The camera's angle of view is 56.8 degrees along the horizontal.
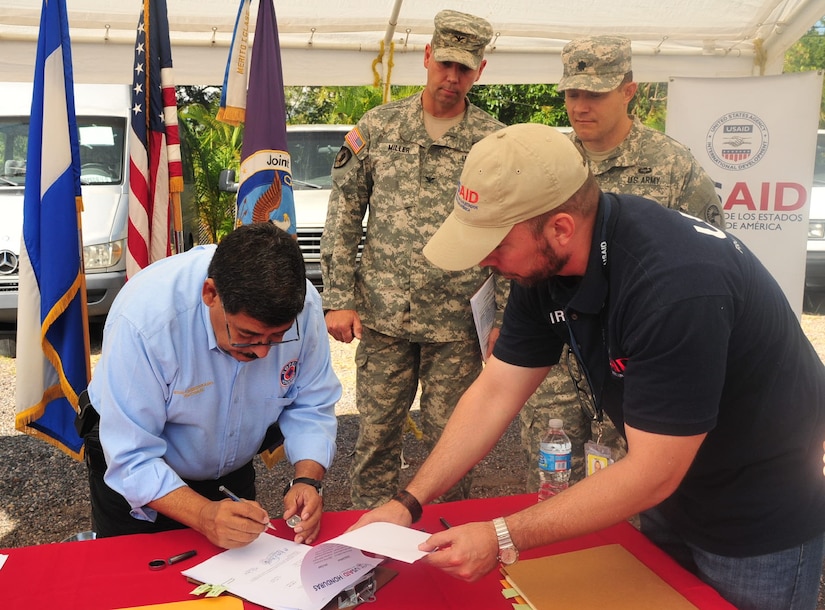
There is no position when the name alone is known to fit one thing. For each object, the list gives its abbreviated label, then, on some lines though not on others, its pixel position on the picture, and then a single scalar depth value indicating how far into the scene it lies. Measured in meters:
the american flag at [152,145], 3.24
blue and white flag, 3.03
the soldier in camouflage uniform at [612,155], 2.71
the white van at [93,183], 5.89
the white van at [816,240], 7.29
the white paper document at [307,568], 1.36
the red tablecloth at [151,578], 1.39
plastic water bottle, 1.99
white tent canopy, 3.63
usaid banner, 4.26
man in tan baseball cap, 1.25
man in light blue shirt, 1.55
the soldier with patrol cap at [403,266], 2.88
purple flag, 3.47
